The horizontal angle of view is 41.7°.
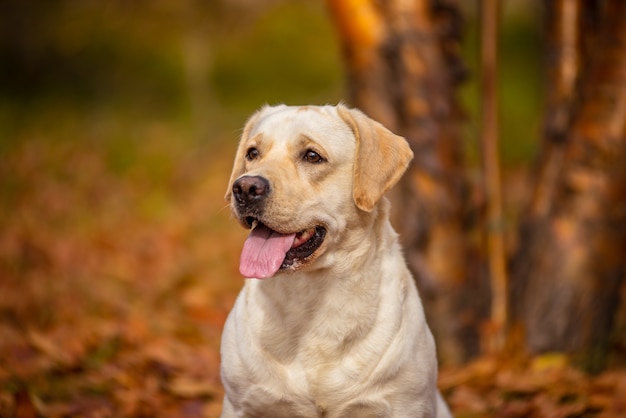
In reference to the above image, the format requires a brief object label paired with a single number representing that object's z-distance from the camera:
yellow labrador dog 3.35
